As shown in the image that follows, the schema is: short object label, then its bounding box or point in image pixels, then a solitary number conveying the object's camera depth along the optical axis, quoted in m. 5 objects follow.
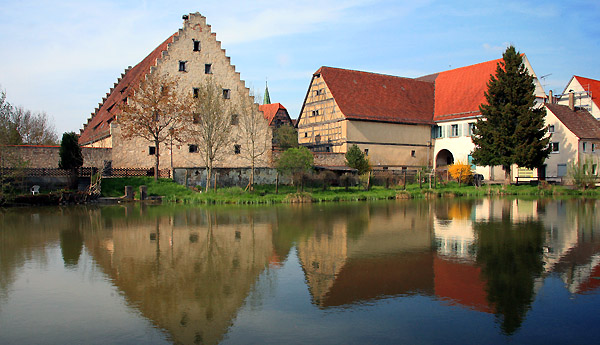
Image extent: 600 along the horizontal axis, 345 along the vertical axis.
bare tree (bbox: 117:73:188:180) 35.50
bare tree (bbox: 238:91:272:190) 40.00
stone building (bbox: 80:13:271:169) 38.22
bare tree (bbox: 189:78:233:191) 33.38
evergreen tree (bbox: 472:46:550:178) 38.75
